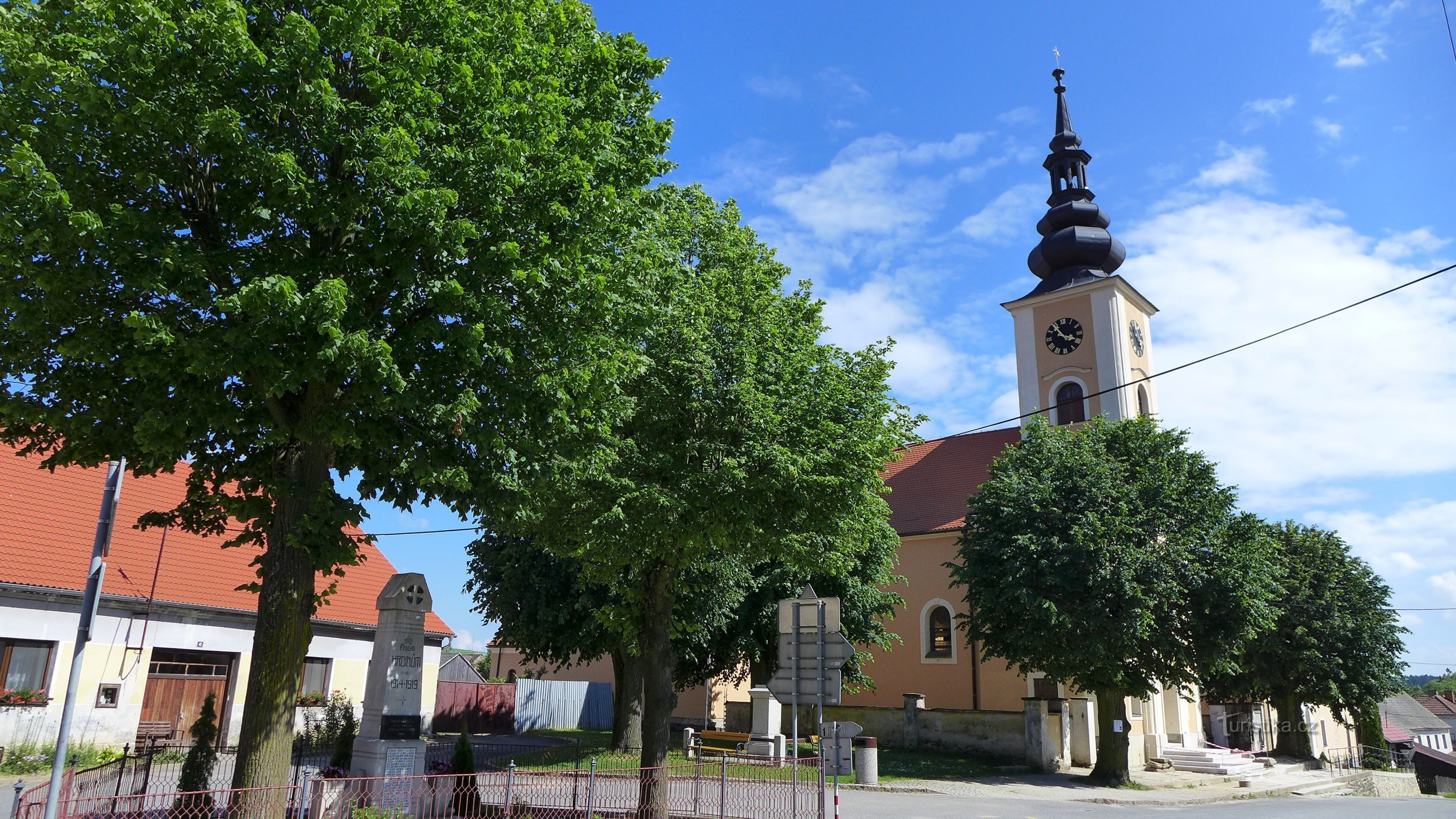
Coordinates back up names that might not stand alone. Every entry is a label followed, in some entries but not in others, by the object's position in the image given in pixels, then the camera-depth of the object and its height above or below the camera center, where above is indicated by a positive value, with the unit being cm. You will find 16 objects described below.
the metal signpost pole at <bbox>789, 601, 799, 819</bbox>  1196 +24
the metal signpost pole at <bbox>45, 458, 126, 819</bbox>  754 +30
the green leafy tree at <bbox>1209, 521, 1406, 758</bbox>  3331 +147
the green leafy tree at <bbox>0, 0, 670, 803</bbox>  839 +383
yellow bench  2559 -182
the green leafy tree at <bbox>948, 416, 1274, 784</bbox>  2277 +265
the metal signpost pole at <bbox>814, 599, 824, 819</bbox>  1185 +52
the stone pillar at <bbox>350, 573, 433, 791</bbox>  1230 -35
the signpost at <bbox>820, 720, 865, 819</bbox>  1165 -89
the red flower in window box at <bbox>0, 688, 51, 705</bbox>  1745 -80
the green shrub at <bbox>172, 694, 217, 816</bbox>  1211 -124
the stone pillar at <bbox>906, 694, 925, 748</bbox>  2911 -122
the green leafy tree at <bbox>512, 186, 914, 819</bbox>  1273 +299
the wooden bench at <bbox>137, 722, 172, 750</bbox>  1977 -155
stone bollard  2048 -181
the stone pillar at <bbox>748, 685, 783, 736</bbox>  2495 -100
